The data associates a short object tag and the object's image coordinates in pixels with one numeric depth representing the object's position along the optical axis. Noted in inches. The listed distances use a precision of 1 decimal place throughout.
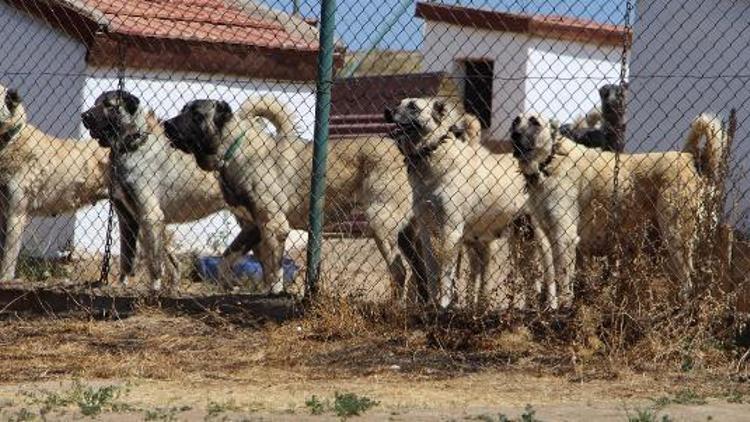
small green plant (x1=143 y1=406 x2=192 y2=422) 478.7
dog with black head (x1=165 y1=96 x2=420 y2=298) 862.2
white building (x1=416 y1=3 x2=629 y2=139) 1374.4
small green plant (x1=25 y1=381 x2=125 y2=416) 496.4
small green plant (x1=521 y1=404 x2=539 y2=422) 464.0
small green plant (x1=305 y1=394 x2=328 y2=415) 490.5
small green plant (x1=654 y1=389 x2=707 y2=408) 513.8
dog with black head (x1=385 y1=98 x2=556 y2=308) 792.4
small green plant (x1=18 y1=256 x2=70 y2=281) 918.5
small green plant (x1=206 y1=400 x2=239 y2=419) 490.8
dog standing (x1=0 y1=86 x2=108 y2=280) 912.3
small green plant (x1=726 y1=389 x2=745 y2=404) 522.0
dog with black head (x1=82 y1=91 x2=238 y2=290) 860.5
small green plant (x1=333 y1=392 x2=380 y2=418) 482.9
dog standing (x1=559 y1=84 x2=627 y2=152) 914.6
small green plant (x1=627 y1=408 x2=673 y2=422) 457.0
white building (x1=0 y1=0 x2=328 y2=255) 1042.3
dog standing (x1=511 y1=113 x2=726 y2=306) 750.2
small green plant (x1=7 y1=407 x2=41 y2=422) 479.2
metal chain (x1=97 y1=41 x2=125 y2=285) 806.5
